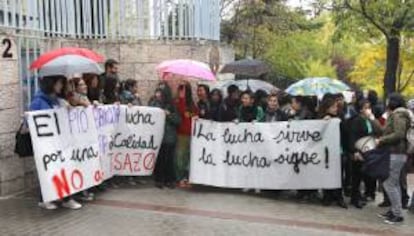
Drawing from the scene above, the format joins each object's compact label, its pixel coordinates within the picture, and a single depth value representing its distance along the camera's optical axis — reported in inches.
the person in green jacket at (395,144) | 316.5
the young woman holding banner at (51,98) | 326.3
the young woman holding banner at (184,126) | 387.5
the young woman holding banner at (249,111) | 379.6
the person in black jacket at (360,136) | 348.5
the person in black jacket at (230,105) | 381.7
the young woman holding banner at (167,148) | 386.3
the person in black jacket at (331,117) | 353.7
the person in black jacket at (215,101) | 385.7
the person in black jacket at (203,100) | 391.5
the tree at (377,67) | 963.3
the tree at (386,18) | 652.7
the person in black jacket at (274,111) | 370.7
